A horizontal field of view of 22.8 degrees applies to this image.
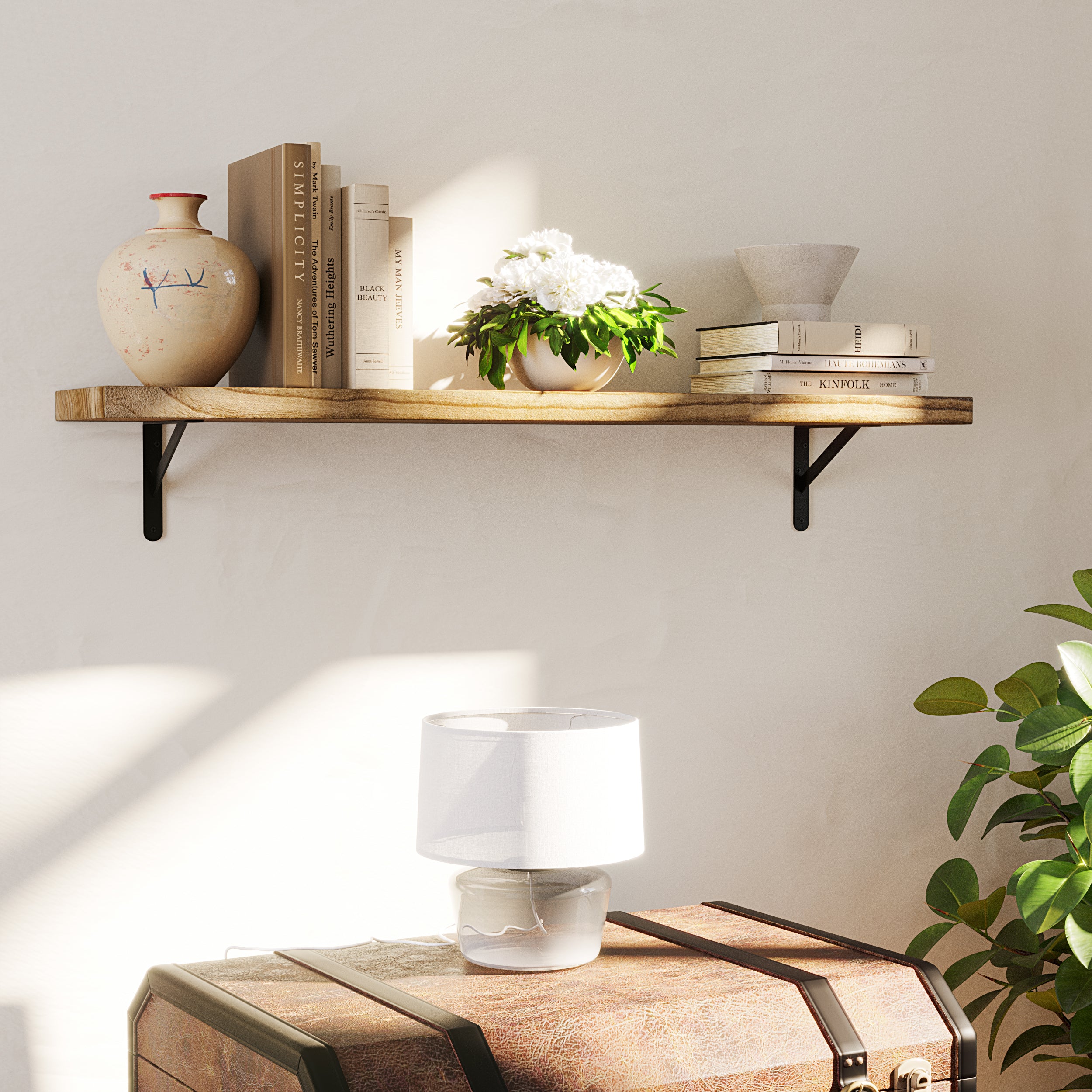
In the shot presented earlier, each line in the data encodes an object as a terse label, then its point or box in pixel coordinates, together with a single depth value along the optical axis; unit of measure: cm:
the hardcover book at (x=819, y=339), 302
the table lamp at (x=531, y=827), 275
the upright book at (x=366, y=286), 281
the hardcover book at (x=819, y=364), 302
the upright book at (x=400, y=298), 284
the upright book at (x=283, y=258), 277
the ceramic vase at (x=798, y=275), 308
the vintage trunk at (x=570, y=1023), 259
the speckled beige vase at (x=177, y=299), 273
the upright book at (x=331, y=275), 281
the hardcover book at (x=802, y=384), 302
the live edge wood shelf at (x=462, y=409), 272
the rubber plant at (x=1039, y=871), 295
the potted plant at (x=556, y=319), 289
